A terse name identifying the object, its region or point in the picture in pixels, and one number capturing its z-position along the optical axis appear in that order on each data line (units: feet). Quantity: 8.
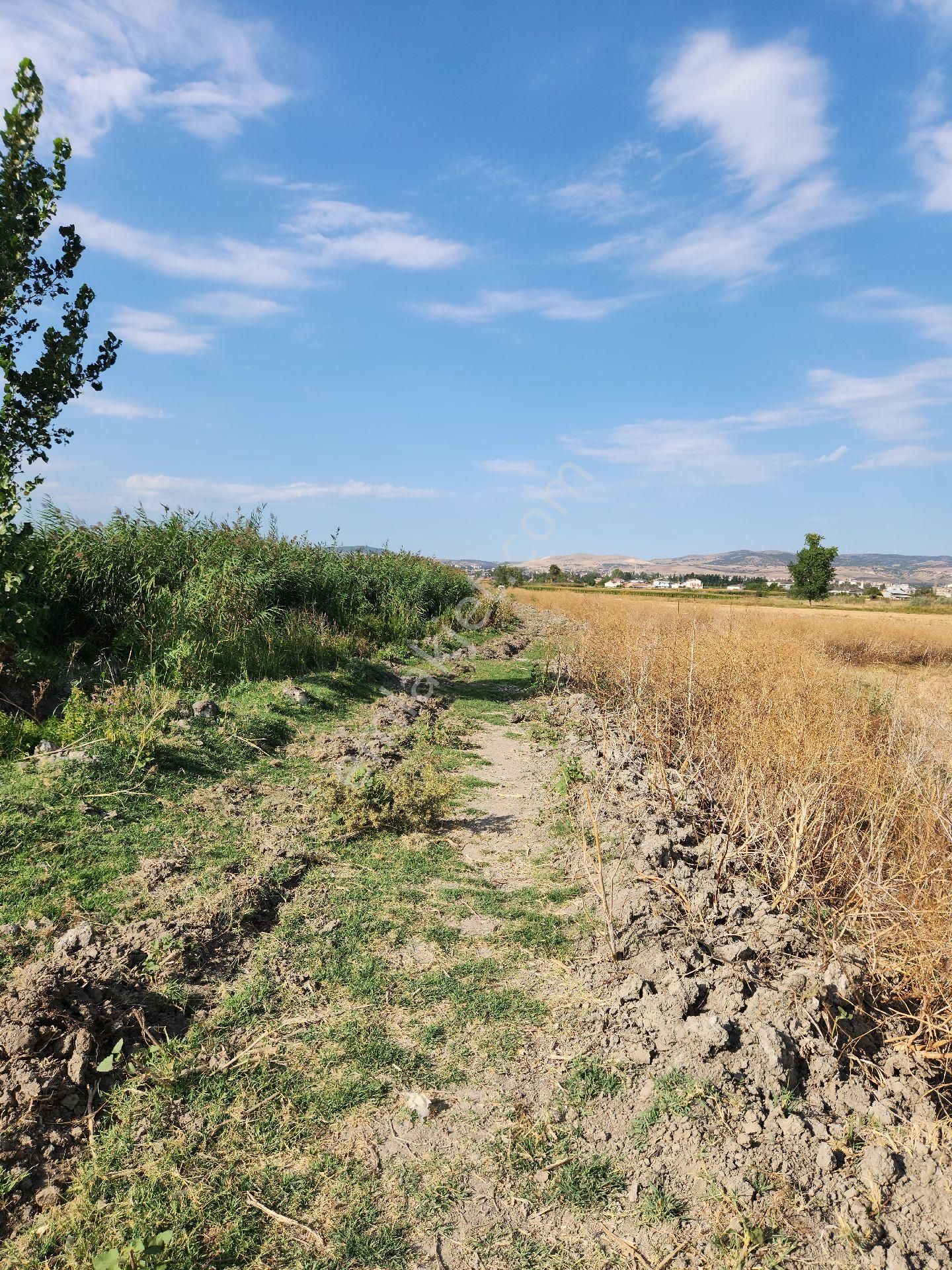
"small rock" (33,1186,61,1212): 7.58
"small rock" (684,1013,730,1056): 9.72
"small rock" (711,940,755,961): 11.50
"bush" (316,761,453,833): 18.03
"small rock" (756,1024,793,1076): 9.37
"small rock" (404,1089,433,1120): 9.00
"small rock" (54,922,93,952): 11.24
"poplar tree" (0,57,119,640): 22.04
